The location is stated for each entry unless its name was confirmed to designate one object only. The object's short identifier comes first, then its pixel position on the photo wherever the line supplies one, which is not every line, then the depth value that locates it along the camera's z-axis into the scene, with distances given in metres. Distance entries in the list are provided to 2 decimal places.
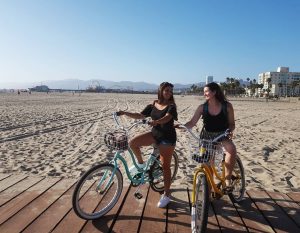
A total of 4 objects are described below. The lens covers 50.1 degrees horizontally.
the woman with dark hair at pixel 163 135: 4.23
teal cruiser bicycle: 3.83
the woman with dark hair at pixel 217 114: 4.23
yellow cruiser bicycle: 3.33
